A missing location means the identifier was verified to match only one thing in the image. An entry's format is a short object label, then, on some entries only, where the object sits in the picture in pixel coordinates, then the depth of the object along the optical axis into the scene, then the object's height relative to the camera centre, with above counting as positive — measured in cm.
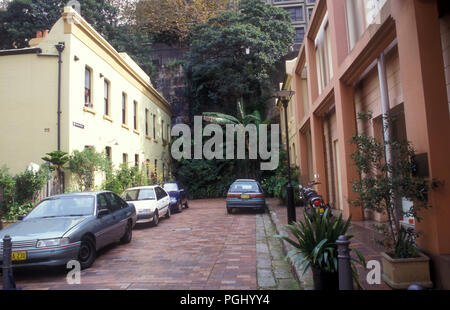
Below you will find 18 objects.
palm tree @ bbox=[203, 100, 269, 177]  2508 +502
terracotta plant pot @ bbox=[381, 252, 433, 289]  425 -124
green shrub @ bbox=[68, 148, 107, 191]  1301 +97
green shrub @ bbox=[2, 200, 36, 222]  1087 -65
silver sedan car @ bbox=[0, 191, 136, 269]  574 -79
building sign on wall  1342 +271
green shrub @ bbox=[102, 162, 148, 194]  1524 +50
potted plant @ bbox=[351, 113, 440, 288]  428 -25
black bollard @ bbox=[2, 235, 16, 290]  476 -116
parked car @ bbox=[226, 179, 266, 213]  1515 -66
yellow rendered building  1309 +402
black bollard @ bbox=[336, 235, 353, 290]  363 -98
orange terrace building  447 +201
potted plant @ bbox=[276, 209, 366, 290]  426 -95
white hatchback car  1159 -57
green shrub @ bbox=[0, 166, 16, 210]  1084 +10
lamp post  980 -36
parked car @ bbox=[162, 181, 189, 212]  1627 -53
